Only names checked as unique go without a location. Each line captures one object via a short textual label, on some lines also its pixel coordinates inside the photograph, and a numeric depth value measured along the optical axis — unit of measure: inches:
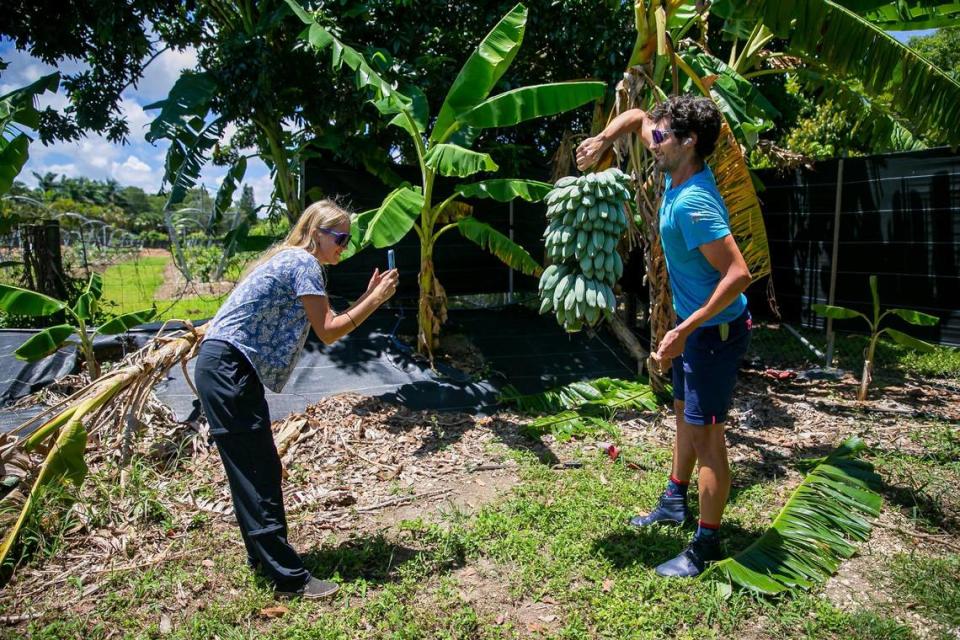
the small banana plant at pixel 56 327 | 190.2
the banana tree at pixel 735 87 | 170.9
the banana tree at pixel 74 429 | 134.9
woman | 112.3
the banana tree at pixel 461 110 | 202.2
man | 105.4
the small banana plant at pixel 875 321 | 219.9
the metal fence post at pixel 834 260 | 266.9
